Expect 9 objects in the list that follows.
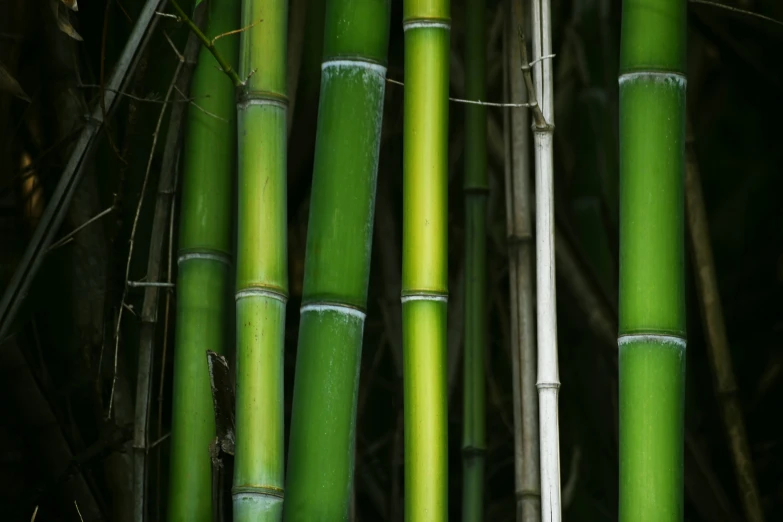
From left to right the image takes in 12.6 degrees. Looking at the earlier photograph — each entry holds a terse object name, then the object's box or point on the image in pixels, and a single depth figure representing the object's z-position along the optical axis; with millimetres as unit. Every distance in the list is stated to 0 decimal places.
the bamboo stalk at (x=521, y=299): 3760
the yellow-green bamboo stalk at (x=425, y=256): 3554
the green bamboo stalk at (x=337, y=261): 3544
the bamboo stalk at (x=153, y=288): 3687
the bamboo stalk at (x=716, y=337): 4012
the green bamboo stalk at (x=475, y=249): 3863
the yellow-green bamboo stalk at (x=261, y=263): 3498
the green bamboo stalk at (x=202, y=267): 3658
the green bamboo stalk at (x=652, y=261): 3547
